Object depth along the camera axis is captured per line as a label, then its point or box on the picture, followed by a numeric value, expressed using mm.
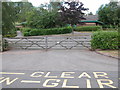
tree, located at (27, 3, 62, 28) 29953
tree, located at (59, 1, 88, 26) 26542
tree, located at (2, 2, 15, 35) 12234
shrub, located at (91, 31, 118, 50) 10753
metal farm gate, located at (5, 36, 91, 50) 11730
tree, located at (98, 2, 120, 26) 35169
